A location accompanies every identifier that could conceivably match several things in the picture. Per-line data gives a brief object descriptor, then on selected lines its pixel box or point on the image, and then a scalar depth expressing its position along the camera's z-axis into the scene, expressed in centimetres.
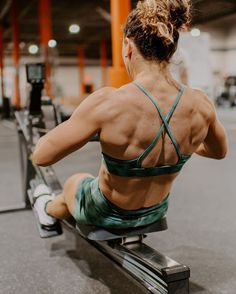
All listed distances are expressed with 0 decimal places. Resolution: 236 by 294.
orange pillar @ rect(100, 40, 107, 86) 1931
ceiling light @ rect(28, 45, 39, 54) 2013
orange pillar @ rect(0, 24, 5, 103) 1223
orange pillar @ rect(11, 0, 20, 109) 1080
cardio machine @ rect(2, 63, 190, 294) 139
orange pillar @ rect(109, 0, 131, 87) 445
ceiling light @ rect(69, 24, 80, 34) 1542
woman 137
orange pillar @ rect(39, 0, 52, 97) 905
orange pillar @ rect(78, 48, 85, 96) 2073
